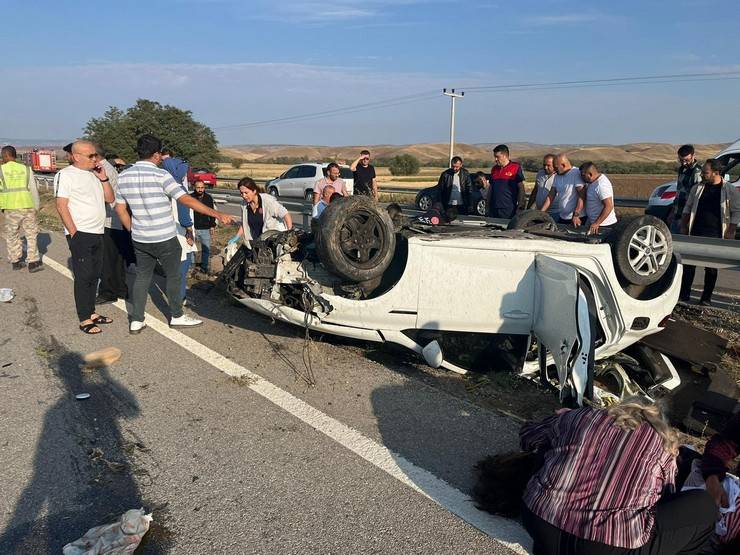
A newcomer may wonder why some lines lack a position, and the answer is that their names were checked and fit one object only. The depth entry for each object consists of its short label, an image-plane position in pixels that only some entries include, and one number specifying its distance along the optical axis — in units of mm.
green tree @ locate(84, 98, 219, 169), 42781
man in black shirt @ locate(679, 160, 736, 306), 6508
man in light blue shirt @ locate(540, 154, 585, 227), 6879
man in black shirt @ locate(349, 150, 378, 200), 9508
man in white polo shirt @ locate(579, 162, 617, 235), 6488
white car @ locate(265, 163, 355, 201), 22406
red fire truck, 41156
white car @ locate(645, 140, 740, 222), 10195
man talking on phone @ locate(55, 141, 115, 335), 5551
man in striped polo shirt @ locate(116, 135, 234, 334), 5180
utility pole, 35469
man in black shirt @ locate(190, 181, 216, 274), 7633
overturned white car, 4258
